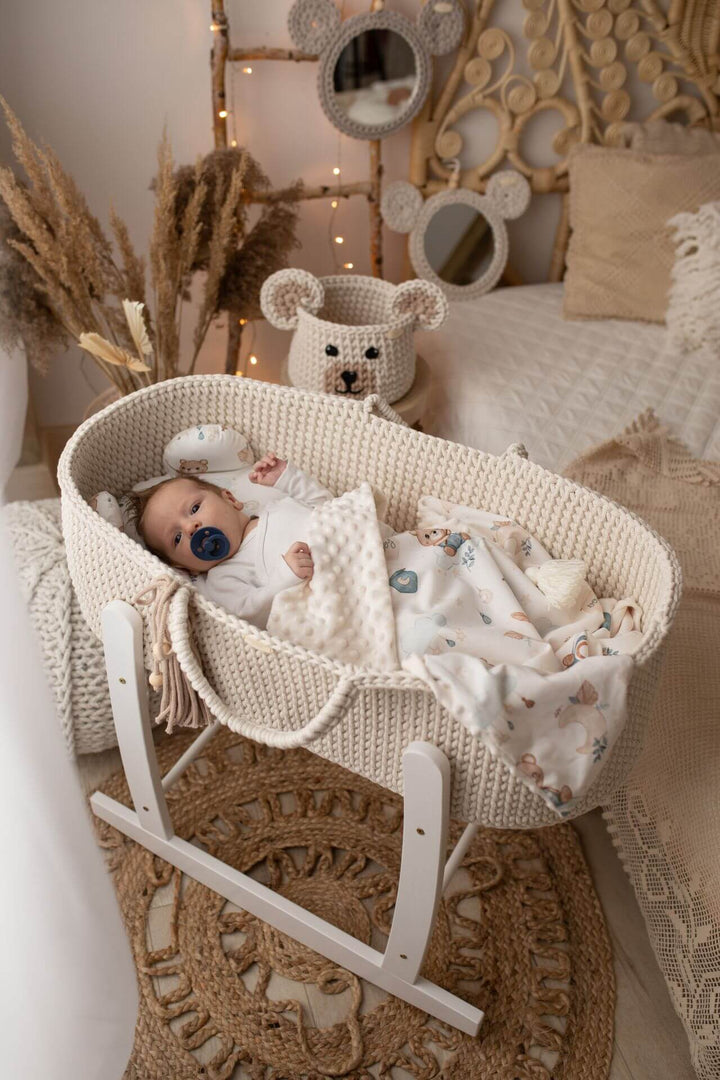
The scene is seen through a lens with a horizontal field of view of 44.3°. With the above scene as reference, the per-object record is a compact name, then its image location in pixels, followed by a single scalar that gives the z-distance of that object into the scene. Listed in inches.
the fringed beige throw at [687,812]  44.6
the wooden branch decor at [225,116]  70.0
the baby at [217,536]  51.2
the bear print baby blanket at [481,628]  37.2
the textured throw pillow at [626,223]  77.3
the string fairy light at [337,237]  82.5
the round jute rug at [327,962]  47.1
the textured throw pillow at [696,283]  74.7
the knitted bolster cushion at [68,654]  58.1
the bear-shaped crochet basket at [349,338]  65.5
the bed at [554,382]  70.2
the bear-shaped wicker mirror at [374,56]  71.7
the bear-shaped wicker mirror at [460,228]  83.2
